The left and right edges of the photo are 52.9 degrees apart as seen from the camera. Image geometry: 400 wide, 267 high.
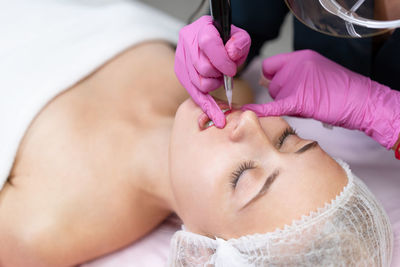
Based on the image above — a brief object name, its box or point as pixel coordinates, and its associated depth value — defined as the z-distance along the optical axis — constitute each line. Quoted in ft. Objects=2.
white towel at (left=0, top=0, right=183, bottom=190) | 3.97
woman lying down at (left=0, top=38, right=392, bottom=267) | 2.96
